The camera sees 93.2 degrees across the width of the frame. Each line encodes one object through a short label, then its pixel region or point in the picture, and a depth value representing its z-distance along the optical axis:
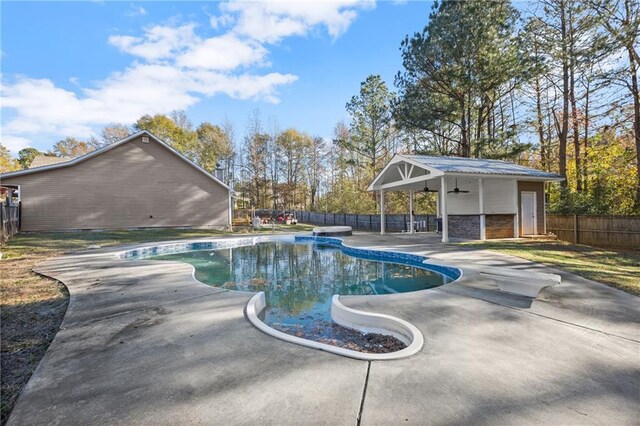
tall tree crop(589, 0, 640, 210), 10.27
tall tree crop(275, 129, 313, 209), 34.56
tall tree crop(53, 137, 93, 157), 37.91
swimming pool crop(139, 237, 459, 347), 4.93
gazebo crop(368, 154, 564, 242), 12.24
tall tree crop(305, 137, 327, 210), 35.03
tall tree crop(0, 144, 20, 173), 30.55
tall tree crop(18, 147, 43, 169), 40.92
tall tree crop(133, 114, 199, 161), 33.19
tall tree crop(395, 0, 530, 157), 15.48
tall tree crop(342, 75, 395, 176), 25.28
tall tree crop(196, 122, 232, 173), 33.92
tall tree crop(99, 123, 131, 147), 34.31
